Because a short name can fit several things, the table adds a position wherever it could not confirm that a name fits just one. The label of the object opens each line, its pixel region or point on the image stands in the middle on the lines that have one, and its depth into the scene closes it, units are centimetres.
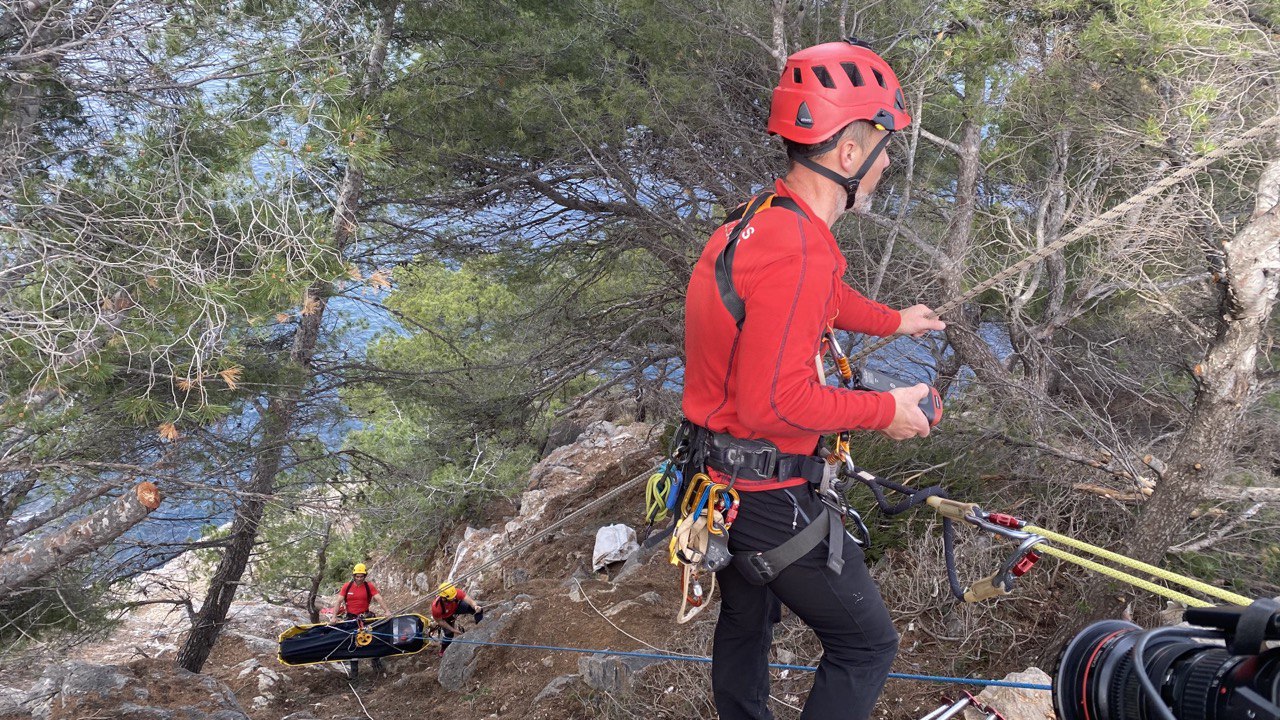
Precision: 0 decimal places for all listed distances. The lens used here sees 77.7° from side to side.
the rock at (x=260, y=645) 1268
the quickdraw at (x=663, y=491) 278
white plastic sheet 943
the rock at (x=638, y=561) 844
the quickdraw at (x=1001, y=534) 223
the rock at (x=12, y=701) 553
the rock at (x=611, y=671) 499
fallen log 491
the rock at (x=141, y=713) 544
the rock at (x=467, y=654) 725
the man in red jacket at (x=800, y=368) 225
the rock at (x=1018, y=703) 349
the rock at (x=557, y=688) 552
